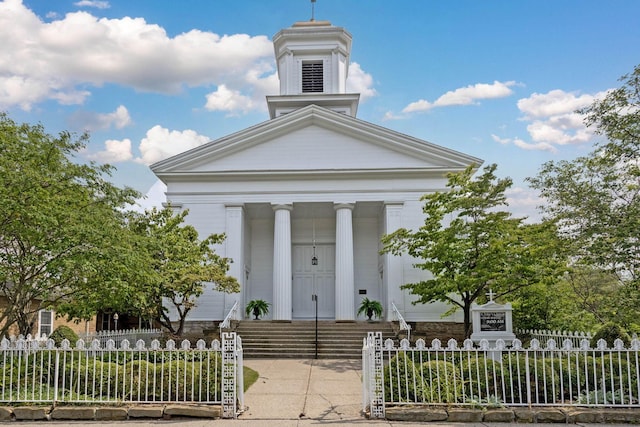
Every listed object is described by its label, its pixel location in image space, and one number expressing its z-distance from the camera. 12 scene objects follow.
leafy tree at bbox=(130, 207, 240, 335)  19.22
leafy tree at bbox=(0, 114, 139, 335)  11.24
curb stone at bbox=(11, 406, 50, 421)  9.77
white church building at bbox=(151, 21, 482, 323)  24.73
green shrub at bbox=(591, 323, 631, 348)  13.46
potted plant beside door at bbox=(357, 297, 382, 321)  24.78
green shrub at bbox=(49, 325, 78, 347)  14.88
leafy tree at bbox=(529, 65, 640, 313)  12.34
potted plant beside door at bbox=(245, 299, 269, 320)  24.98
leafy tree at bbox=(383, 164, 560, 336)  18.91
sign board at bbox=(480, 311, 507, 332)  14.45
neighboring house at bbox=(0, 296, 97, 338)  22.17
